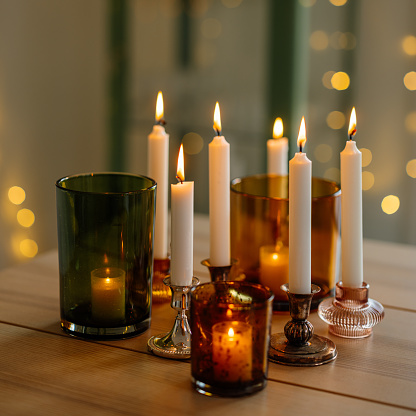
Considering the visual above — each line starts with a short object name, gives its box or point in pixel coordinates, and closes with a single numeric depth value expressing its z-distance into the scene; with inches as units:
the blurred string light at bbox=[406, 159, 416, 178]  87.8
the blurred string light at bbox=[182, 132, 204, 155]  102.6
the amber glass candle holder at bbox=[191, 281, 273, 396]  27.7
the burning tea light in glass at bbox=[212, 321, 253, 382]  27.7
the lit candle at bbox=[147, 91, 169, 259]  38.9
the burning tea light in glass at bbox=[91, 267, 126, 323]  33.1
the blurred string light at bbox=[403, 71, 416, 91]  86.0
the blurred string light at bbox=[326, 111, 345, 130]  91.6
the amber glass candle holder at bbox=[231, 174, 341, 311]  38.1
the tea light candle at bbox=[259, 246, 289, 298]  38.2
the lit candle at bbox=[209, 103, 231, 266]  36.3
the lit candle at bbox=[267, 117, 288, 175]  44.5
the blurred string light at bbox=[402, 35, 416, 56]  85.3
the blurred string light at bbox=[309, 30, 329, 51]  90.3
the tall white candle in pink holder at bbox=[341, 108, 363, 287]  33.1
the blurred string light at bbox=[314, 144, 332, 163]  93.4
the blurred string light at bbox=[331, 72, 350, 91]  90.0
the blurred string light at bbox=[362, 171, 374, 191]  90.7
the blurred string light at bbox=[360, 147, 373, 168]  90.2
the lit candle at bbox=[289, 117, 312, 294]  30.9
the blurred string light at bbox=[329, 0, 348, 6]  88.3
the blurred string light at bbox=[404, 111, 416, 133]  87.0
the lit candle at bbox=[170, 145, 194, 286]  30.9
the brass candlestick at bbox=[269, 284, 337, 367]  31.6
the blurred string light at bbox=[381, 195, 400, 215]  90.2
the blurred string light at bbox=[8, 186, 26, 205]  99.0
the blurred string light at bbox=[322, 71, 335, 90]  91.1
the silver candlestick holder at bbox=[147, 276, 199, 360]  31.8
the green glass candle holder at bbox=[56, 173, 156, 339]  32.6
